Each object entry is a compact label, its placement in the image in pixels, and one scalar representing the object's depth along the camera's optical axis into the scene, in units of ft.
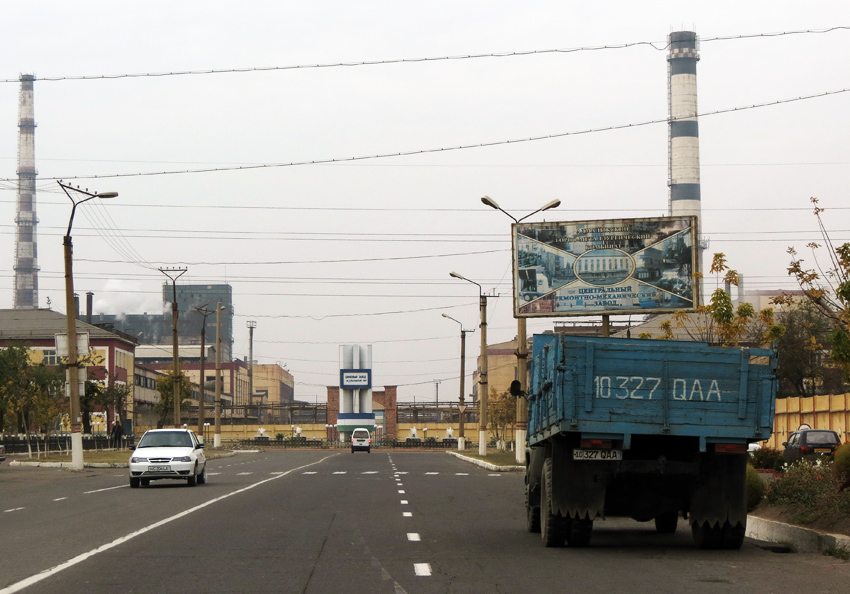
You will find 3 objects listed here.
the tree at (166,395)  326.03
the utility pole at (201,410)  251.60
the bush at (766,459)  127.51
